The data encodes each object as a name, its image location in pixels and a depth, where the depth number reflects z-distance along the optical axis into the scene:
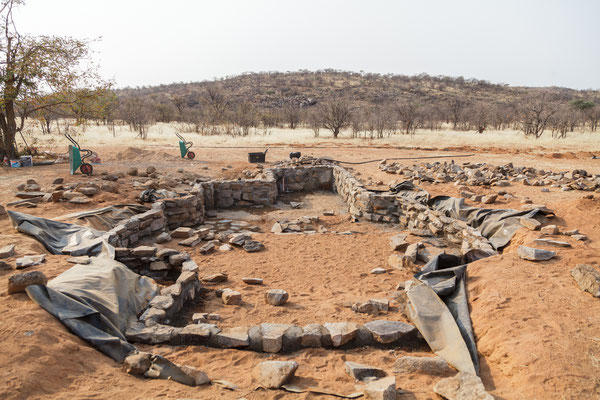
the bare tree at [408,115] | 26.25
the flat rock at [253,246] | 6.30
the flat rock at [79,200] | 7.15
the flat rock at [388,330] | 3.48
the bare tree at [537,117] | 22.88
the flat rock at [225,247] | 6.30
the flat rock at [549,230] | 5.34
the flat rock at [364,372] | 2.91
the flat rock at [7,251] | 4.32
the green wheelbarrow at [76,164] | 10.16
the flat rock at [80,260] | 4.32
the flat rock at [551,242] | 4.87
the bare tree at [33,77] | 12.06
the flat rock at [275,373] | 2.71
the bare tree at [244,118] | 26.00
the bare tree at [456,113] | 31.89
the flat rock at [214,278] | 5.05
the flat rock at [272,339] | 3.34
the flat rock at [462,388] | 2.42
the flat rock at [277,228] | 7.76
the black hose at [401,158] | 14.67
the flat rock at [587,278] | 3.58
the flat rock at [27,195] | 7.44
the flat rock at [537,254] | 4.48
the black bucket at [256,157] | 14.59
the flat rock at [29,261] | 4.15
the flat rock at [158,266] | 5.32
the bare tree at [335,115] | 24.39
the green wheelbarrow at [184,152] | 14.94
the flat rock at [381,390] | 2.46
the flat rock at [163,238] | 6.64
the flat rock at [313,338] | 3.43
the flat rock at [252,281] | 4.98
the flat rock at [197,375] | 2.72
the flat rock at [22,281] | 3.23
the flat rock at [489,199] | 7.68
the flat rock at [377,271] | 5.43
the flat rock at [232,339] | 3.36
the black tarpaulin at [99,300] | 2.99
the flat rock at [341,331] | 3.41
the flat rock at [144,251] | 5.31
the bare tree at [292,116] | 31.78
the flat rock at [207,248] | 6.18
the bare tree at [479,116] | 27.47
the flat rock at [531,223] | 5.63
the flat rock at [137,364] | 2.71
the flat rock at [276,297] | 4.34
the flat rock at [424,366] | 2.94
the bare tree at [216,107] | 29.23
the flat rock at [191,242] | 6.49
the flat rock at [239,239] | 6.51
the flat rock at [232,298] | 4.39
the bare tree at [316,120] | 25.49
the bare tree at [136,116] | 23.74
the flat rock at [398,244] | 6.29
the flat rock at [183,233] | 6.88
